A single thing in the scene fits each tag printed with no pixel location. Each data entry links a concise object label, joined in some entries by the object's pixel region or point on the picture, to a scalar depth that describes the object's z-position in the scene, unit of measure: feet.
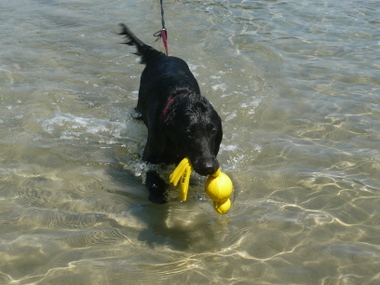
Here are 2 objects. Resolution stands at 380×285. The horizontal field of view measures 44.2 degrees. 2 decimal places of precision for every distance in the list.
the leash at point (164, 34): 20.47
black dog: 12.50
